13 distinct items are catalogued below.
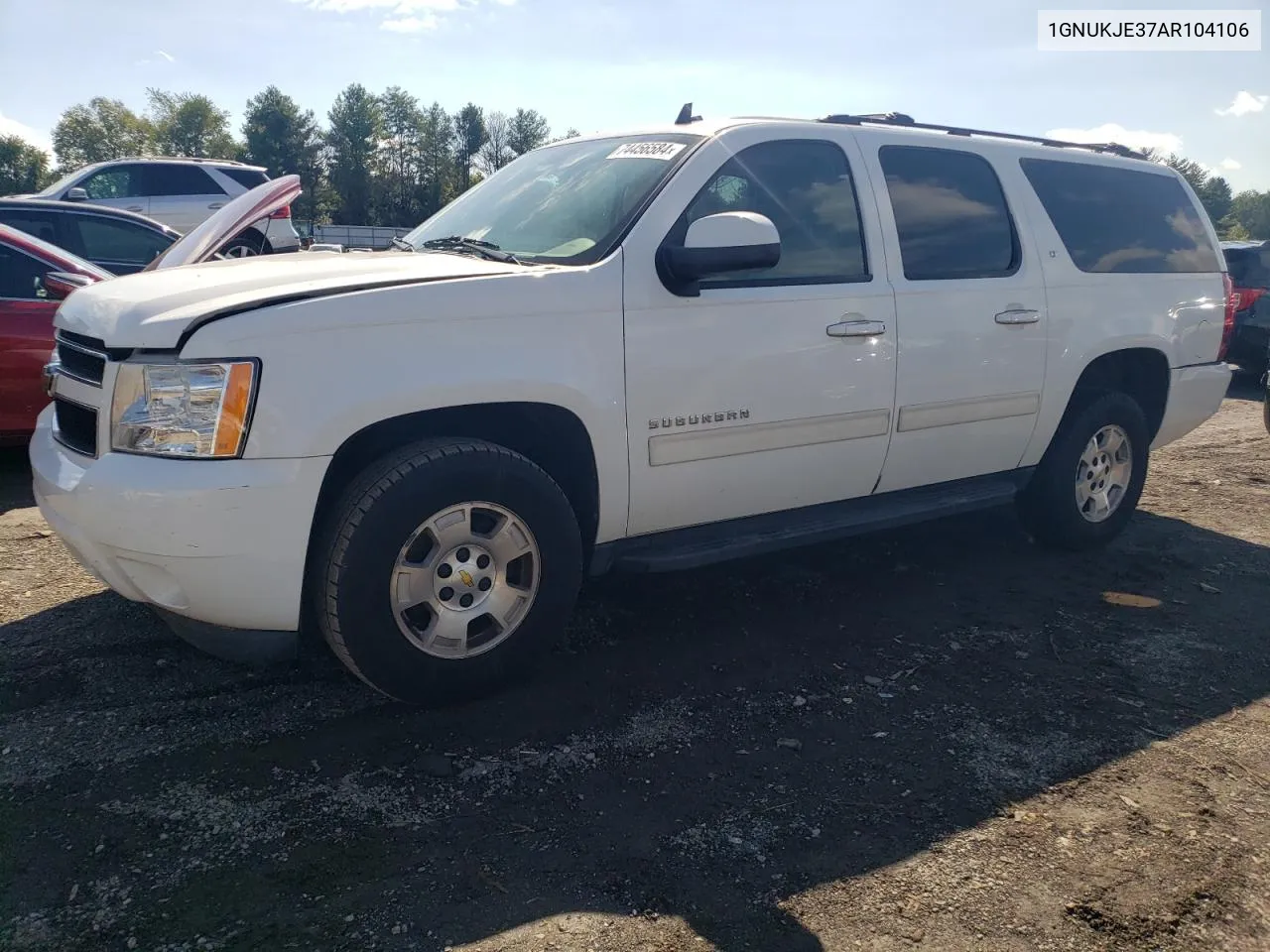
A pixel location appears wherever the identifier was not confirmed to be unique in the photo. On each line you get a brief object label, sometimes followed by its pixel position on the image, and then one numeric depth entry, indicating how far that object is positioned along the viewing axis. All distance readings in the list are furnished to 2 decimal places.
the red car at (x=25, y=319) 5.44
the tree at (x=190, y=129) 85.00
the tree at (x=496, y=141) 87.81
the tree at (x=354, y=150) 77.31
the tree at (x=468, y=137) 86.94
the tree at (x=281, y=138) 75.50
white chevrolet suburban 2.76
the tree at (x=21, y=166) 81.31
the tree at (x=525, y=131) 87.44
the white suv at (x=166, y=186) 13.40
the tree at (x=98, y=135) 83.62
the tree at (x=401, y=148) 82.12
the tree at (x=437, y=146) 86.31
